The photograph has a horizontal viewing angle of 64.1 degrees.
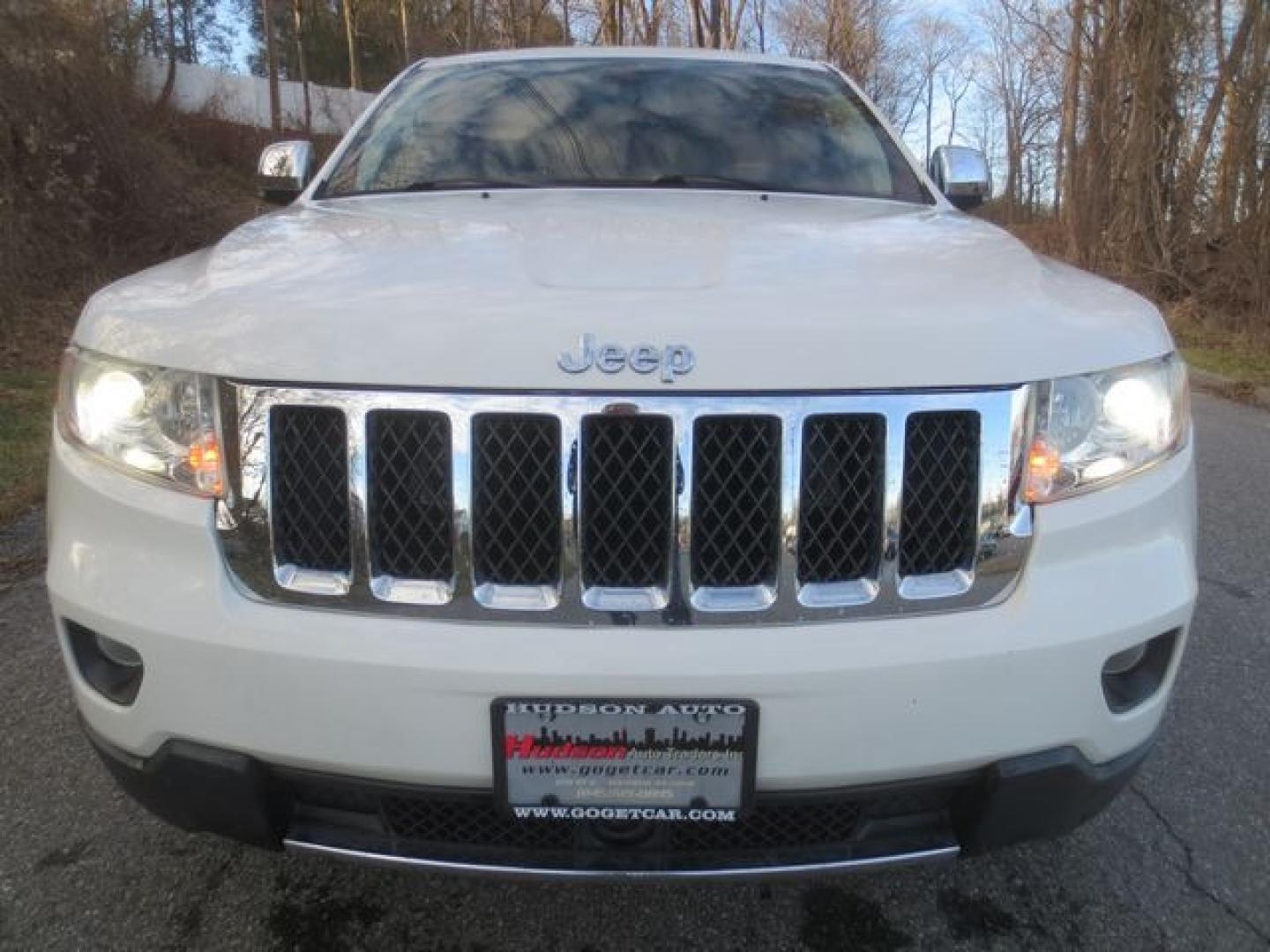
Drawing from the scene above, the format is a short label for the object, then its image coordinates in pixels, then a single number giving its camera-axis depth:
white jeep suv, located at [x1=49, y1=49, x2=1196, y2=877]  1.48
